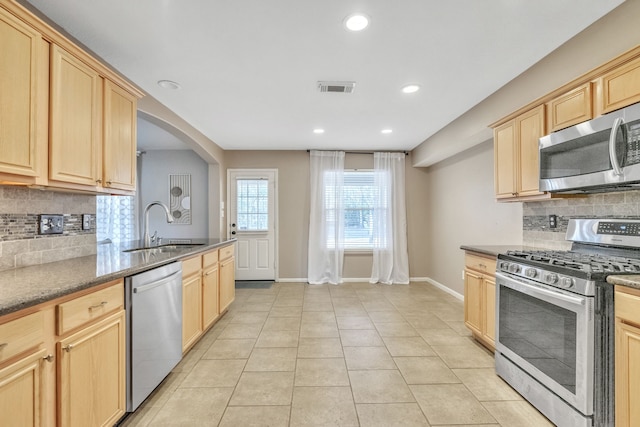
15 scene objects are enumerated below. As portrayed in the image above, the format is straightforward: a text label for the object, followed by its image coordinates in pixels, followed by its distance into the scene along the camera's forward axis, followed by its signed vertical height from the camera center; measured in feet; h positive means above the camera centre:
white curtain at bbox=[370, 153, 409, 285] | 17.43 -0.43
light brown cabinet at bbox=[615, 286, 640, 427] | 4.34 -2.19
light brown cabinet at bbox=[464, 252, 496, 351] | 8.09 -2.47
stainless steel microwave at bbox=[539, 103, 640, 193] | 5.17 +1.23
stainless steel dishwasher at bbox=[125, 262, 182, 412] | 5.71 -2.51
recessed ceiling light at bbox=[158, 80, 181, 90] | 8.70 +3.99
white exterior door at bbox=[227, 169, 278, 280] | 17.78 -0.32
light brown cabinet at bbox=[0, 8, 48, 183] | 4.40 +1.88
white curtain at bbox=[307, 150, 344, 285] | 17.28 -0.25
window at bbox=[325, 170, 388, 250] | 17.74 +0.61
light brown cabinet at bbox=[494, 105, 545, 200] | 7.69 +1.73
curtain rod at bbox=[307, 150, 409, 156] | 17.83 +3.87
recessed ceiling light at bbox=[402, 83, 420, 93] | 8.96 +4.02
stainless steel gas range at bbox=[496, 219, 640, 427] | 4.90 -2.08
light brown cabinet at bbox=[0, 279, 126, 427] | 3.52 -2.11
